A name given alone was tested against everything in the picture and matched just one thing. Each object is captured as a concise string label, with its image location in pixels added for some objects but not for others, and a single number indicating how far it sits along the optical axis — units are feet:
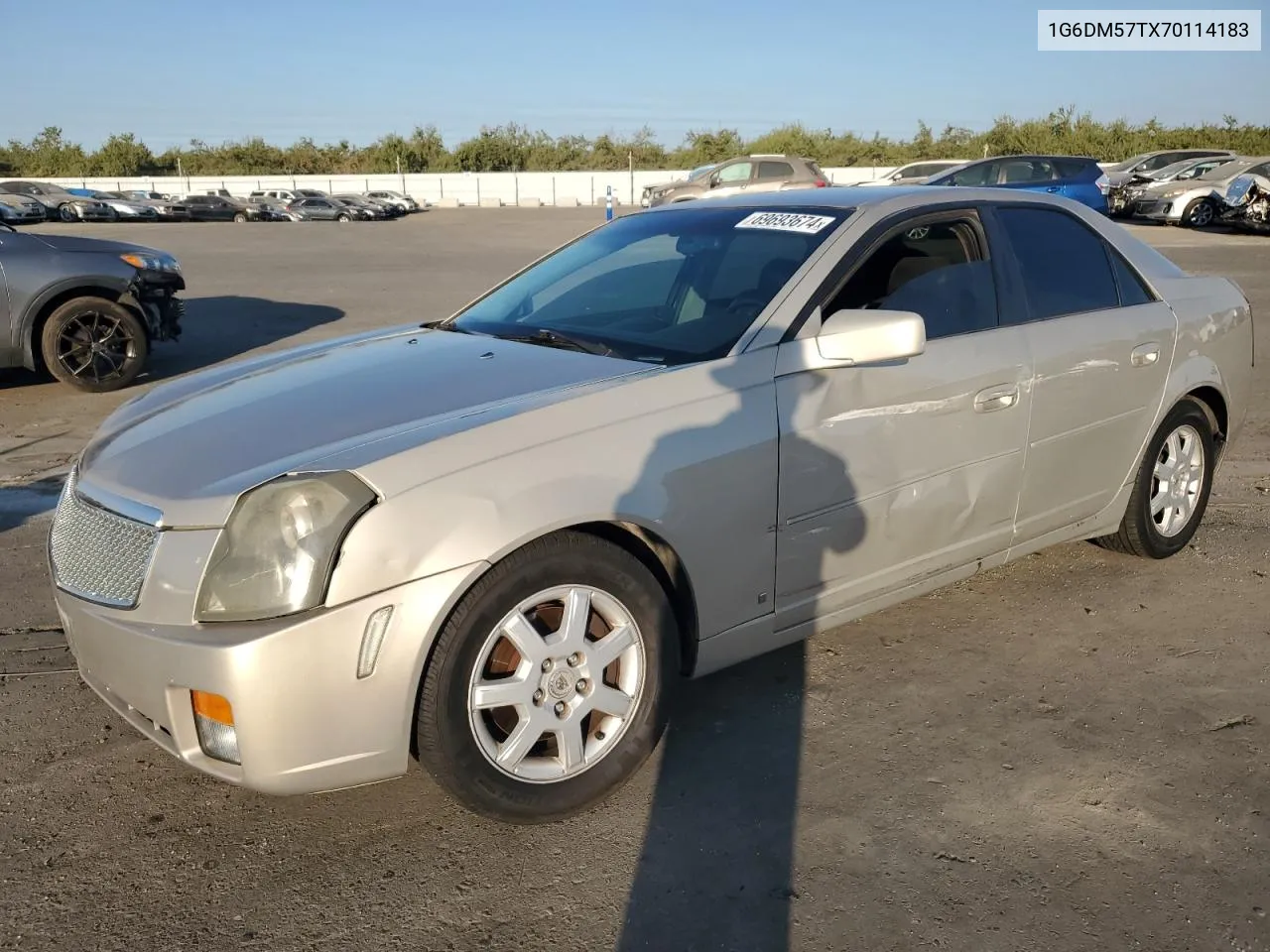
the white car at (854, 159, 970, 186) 89.55
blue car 71.61
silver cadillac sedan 8.27
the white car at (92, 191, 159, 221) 150.51
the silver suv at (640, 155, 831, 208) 90.48
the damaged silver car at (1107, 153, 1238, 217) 88.33
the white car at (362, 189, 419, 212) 161.94
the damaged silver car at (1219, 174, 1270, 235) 74.02
